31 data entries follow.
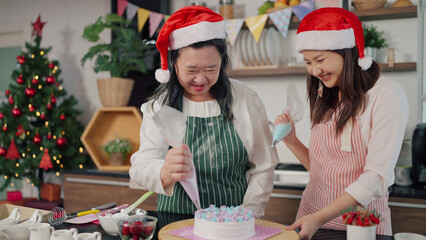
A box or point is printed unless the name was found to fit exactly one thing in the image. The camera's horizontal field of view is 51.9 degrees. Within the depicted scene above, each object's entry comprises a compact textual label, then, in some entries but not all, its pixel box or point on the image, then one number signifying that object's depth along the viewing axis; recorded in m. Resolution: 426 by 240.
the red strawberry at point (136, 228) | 1.21
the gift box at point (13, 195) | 3.92
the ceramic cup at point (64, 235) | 1.18
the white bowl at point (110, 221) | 1.37
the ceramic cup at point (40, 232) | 1.24
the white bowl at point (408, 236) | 1.20
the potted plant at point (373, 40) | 2.94
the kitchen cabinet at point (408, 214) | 2.45
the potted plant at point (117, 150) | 3.64
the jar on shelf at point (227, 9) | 3.42
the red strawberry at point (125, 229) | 1.21
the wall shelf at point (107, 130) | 3.77
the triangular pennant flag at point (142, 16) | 3.75
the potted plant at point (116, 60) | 3.62
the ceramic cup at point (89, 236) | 1.18
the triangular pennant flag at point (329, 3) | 3.05
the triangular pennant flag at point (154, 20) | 3.66
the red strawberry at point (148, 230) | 1.22
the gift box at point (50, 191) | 4.01
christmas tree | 3.78
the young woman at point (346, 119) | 1.42
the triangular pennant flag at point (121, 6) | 3.86
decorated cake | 1.25
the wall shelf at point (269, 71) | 3.22
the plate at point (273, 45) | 3.30
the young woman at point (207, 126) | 1.53
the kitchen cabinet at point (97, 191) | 3.35
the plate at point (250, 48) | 3.40
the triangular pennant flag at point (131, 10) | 3.83
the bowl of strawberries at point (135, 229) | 1.21
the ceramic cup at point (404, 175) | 2.70
